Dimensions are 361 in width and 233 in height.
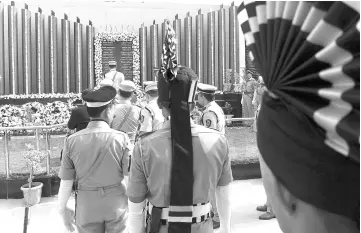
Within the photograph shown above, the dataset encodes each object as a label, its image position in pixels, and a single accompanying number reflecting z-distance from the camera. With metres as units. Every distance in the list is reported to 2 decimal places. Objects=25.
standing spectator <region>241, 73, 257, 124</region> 10.24
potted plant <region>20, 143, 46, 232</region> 4.35
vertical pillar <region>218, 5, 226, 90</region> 12.84
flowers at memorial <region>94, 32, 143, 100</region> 11.83
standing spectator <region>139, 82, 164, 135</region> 4.37
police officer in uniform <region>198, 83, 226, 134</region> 4.05
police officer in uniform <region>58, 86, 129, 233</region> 2.58
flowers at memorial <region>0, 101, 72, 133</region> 9.60
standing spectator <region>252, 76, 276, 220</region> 4.30
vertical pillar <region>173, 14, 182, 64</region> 12.67
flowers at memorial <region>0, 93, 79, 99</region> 10.36
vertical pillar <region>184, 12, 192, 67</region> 12.77
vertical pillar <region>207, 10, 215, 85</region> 12.79
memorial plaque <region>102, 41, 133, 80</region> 11.90
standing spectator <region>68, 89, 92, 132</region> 3.70
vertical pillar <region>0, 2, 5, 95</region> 11.29
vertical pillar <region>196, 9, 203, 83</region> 12.81
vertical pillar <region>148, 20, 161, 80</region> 12.50
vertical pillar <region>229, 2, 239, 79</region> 12.84
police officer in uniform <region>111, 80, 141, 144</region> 4.64
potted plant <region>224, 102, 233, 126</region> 11.34
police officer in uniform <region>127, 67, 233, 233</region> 1.92
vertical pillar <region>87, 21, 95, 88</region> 12.09
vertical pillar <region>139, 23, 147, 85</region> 12.34
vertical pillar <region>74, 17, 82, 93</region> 12.02
